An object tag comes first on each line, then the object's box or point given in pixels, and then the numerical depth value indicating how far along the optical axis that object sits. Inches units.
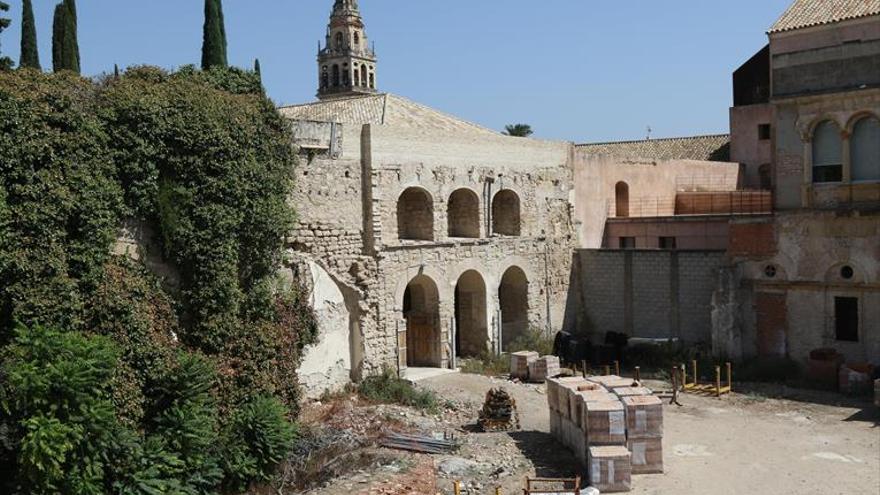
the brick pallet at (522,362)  851.4
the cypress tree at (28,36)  1029.8
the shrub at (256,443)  546.0
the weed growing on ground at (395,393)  729.0
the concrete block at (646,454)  580.4
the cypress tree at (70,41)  1013.8
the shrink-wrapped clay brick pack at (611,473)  546.3
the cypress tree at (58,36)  1016.9
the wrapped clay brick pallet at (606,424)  565.6
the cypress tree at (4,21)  765.3
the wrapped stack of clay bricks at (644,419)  578.2
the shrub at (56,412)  451.5
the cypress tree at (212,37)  1090.1
